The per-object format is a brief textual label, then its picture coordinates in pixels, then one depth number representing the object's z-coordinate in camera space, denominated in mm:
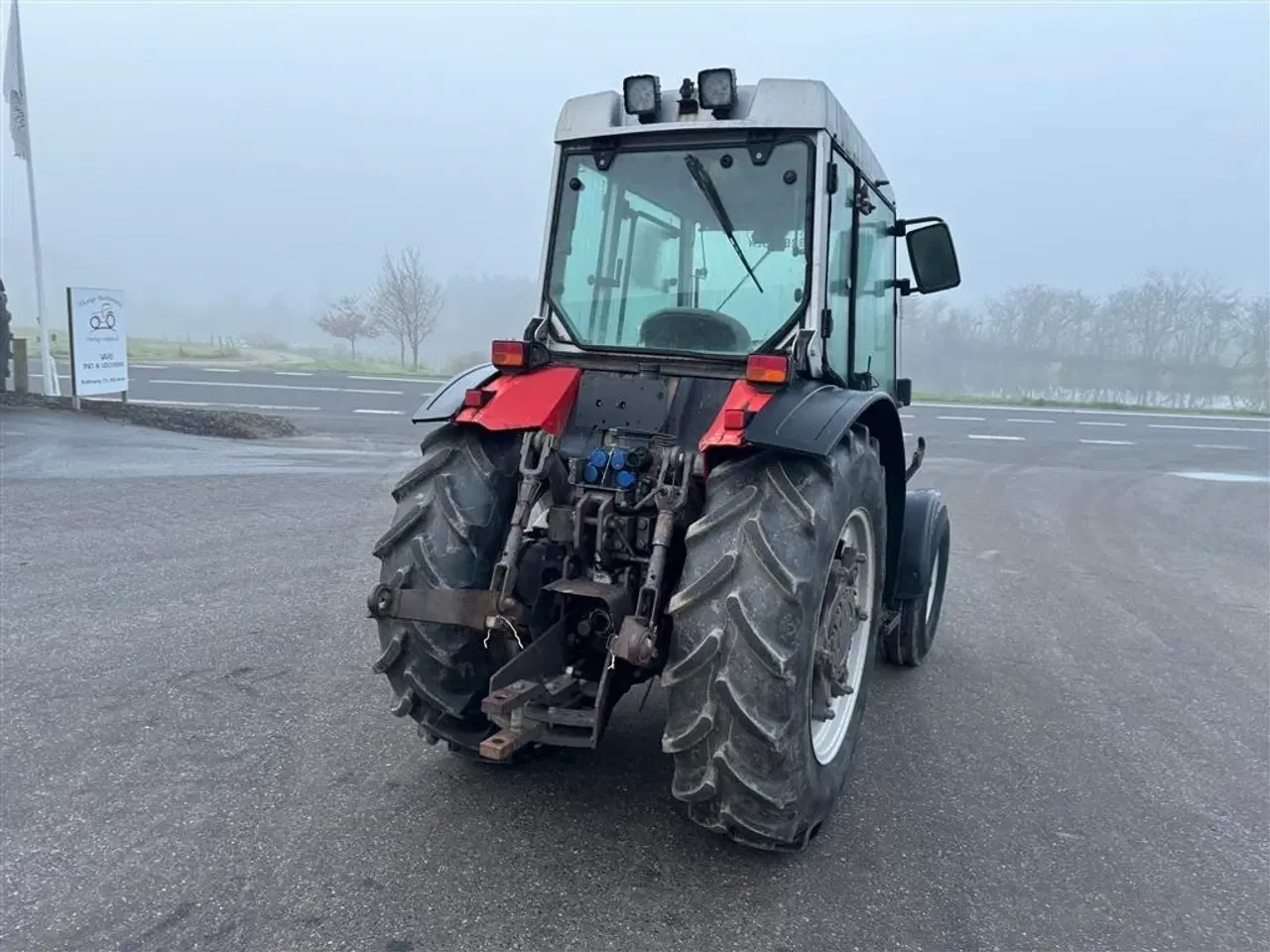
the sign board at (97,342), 13539
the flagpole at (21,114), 14953
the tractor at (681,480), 3135
